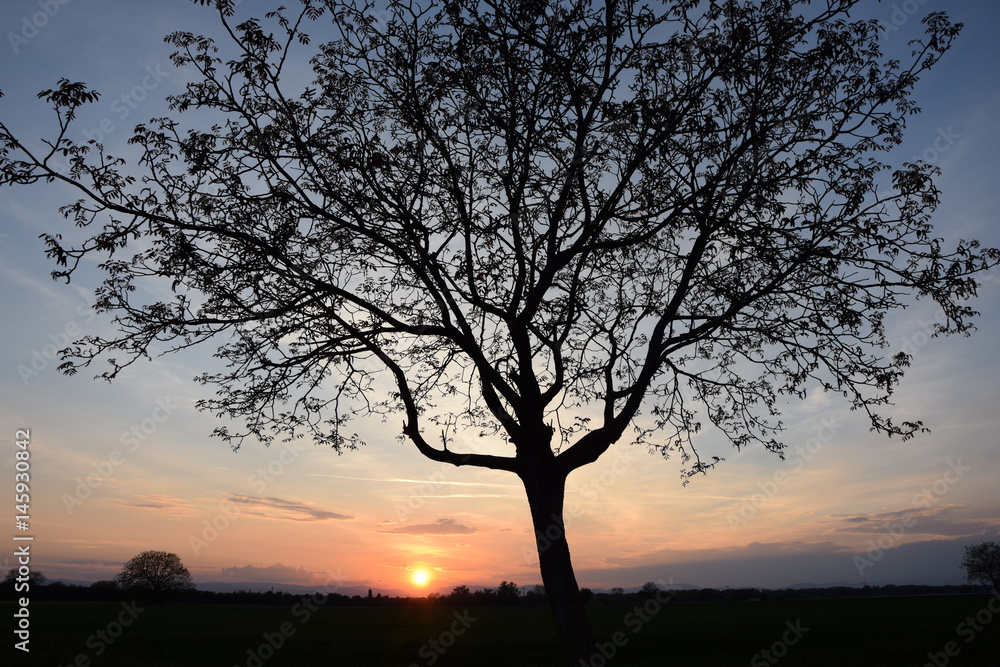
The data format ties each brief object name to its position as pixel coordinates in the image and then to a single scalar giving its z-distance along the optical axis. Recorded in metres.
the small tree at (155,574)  110.44
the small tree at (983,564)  130.75
